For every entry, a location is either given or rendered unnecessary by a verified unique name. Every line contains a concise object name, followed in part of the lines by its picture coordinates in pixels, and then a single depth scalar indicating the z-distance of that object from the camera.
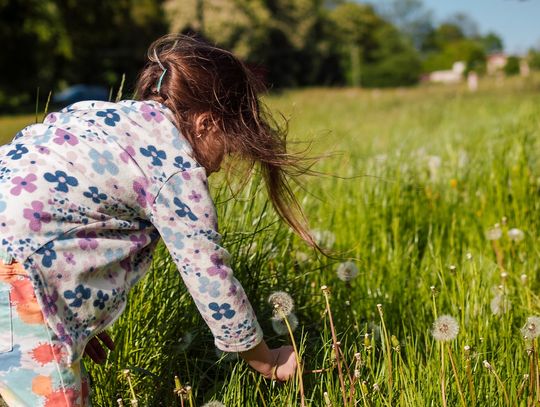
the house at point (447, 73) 57.91
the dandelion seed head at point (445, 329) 1.56
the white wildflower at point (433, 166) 4.06
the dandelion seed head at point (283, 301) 1.69
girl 1.45
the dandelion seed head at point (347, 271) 2.18
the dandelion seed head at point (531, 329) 1.64
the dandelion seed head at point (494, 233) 2.56
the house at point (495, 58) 61.79
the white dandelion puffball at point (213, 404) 1.55
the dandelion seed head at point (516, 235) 2.84
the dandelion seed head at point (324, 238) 2.93
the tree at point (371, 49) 48.31
